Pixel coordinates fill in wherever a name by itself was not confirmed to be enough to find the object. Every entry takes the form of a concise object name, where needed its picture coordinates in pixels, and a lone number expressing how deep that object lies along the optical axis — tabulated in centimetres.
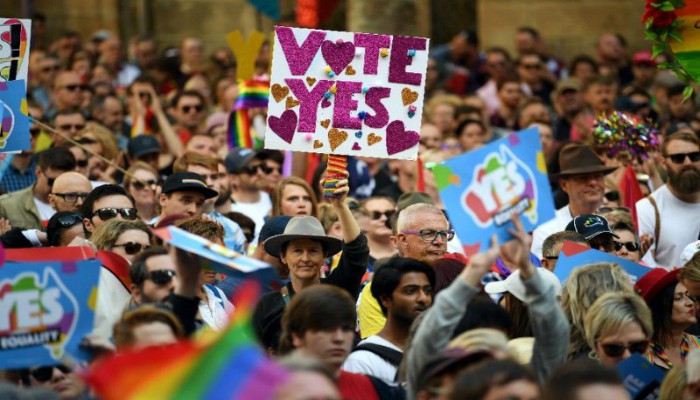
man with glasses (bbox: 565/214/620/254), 1944
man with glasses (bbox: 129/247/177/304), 1486
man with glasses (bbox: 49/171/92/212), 2106
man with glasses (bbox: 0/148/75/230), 2209
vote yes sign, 1792
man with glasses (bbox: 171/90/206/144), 3000
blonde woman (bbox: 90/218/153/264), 1739
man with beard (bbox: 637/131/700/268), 2184
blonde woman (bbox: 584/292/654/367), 1448
